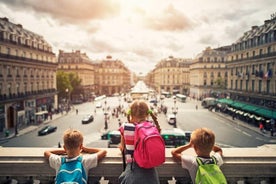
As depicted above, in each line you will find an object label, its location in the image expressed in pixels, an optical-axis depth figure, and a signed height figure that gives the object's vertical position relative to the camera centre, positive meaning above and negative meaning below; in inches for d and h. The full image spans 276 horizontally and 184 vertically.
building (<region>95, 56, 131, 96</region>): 4365.2 +153.9
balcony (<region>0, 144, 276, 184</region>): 144.8 -52.6
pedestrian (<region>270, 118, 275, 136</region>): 1094.2 -198.8
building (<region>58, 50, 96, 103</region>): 3219.2 +279.0
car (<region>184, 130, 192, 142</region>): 950.7 -208.6
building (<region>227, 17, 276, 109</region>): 1412.4 +132.9
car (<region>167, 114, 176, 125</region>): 1381.5 -208.6
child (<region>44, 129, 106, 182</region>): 122.3 -40.9
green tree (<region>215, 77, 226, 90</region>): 2834.4 +24.8
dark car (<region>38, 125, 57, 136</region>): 1115.3 -221.8
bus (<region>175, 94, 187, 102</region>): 2860.5 -162.7
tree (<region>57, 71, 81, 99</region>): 2303.2 +10.6
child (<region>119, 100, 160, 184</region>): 120.2 -35.5
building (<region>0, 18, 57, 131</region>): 1282.0 +55.7
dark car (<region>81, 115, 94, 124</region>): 1423.0 -214.7
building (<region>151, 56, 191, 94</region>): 4333.2 +171.7
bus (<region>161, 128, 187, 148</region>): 882.1 -204.4
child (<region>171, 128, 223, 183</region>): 121.1 -33.7
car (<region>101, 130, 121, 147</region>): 859.4 -196.5
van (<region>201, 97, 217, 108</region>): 2175.9 -162.4
